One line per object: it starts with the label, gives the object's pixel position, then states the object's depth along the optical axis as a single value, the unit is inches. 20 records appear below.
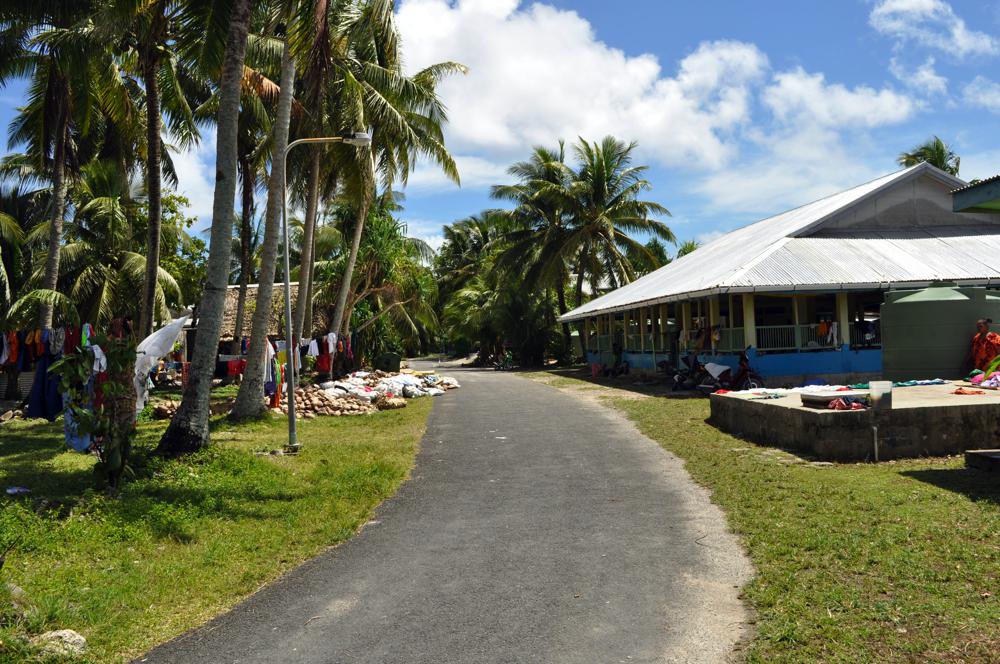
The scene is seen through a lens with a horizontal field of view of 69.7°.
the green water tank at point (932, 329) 488.1
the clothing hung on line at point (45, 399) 470.3
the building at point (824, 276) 735.7
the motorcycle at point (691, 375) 764.6
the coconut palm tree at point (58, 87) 581.0
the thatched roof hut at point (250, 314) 1137.4
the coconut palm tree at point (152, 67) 500.1
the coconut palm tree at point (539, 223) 1433.3
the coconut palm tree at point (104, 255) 911.7
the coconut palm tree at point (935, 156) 1457.9
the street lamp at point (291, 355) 457.3
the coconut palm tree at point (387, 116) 822.5
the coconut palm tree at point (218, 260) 394.6
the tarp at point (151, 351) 399.5
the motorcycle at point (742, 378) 676.1
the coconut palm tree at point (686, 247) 2443.9
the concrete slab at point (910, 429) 362.9
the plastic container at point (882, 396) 362.0
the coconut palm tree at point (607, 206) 1382.9
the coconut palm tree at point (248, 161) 831.1
